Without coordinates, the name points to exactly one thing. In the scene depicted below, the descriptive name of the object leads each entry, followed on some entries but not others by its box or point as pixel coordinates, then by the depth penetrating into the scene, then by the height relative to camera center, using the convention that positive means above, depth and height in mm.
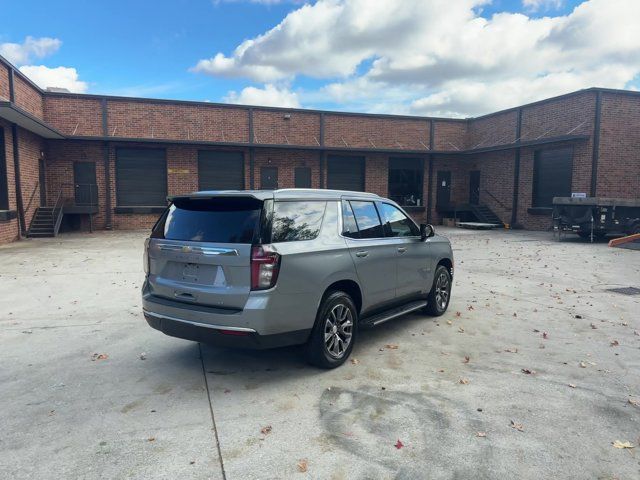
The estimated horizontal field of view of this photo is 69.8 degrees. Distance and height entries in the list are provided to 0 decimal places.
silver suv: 3893 -702
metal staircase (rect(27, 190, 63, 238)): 17672 -1164
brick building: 19125 +1943
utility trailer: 16016 -664
